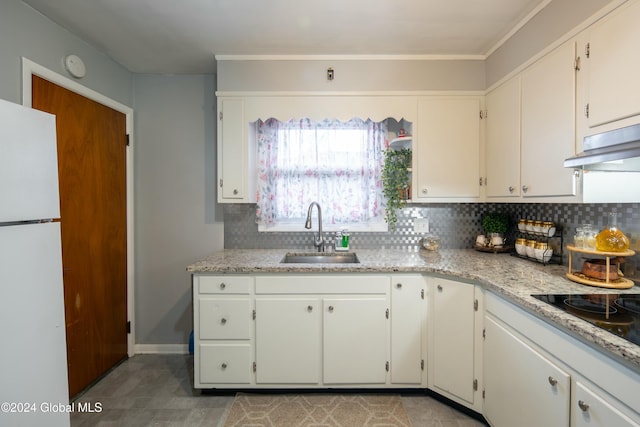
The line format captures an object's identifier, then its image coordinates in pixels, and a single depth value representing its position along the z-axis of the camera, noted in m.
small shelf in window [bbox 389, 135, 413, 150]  2.33
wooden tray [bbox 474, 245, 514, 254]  2.29
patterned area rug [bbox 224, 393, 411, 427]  1.76
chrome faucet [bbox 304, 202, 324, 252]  2.32
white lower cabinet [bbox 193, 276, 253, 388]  1.93
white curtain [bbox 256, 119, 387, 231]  2.53
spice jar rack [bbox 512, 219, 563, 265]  1.85
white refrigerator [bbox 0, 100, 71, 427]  1.06
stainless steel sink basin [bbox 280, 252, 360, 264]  2.39
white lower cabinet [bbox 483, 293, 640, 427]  0.91
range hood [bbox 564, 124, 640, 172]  1.00
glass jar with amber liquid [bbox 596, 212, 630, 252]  1.38
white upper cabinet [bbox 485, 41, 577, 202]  1.49
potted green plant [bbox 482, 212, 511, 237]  2.31
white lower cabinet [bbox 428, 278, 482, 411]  1.74
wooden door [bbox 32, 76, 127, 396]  1.93
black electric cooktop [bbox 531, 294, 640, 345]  0.97
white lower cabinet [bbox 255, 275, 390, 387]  1.93
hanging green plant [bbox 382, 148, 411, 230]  2.41
